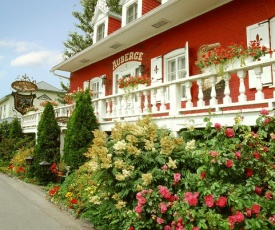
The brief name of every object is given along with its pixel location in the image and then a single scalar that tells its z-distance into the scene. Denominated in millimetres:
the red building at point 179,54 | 5570
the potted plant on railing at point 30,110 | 15871
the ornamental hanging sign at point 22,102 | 16812
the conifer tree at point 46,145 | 9602
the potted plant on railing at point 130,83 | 7609
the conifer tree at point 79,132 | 8273
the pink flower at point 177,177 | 4172
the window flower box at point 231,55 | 5312
